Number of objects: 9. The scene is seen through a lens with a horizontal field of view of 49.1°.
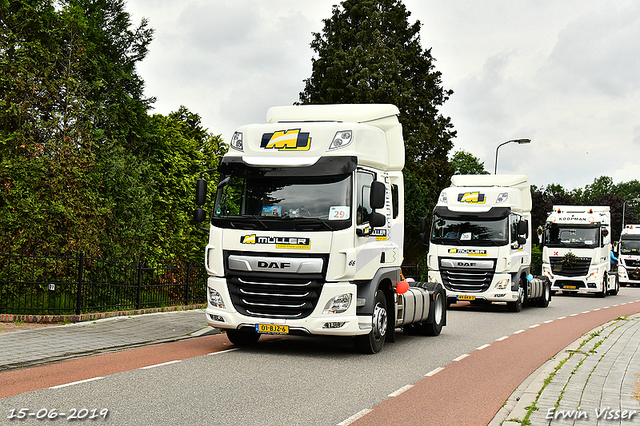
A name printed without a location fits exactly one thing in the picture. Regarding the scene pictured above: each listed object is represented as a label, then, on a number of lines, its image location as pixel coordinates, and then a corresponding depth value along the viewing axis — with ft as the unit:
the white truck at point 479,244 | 65.36
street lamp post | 117.18
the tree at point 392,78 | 140.15
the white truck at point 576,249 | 100.78
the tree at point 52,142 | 48.39
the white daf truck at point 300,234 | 33.01
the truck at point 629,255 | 150.71
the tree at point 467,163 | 276.62
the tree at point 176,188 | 72.84
